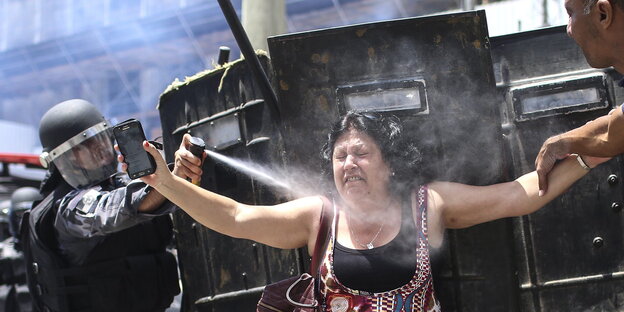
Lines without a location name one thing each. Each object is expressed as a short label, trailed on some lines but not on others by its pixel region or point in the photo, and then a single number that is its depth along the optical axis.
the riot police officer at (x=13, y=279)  8.13
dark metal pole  3.63
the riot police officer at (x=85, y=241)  4.46
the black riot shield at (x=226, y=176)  3.93
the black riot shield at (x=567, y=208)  3.64
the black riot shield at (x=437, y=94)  3.66
